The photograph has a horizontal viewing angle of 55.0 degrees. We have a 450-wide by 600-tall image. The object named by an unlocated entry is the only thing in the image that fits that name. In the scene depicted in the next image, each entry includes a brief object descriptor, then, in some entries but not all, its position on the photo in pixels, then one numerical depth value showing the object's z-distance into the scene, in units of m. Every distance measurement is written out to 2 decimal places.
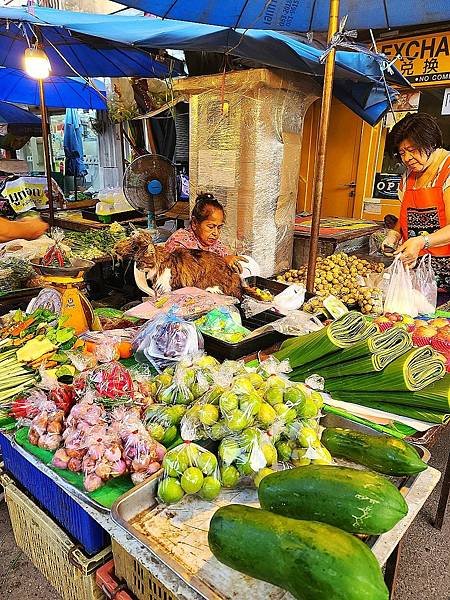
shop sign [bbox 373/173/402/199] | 6.91
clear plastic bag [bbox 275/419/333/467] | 1.34
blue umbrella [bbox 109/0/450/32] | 2.73
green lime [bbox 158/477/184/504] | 1.23
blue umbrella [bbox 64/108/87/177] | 11.51
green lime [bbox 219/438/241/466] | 1.29
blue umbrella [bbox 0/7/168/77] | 5.41
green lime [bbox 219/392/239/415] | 1.36
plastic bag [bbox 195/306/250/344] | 2.18
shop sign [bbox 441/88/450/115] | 6.18
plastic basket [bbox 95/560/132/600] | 1.26
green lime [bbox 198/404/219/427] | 1.36
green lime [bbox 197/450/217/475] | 1.26
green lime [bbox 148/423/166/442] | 1.45
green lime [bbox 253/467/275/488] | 1.29
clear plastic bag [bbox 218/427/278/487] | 1.29
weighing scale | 2.31
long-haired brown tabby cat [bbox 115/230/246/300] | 2.88
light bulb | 4.42
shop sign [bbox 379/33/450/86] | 5.94
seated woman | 3.26
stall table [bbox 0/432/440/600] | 1.05
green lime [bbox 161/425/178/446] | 1.46
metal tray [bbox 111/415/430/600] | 1.03
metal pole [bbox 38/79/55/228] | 5.17
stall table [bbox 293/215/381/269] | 4.83
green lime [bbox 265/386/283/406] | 1.45
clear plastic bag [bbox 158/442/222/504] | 1.23
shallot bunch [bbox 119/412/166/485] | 1.33
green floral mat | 1.31
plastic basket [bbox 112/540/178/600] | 1.15
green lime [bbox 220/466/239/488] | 1.29
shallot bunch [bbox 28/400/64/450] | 1.49
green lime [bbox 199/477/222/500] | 1.25
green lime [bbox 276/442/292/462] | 1.37
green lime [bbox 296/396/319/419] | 1.45
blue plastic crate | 1.42
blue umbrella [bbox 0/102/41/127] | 10.55
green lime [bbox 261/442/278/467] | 1.31
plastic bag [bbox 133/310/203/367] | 1.96
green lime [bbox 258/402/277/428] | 1.36
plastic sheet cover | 3.99
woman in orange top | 2.93
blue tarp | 3.38
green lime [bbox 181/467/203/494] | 1.23
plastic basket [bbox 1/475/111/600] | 1.43
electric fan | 5.09
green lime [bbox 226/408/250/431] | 1.32
